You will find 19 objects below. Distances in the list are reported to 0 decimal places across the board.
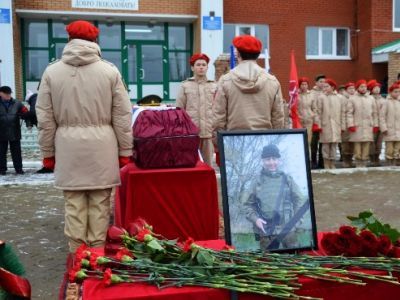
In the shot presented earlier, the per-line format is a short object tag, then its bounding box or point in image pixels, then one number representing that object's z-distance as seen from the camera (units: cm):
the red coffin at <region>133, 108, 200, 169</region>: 493
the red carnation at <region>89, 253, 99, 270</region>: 268
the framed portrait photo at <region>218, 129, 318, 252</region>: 304
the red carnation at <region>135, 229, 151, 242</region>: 284
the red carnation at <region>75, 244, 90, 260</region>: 273
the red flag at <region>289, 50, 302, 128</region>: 1129
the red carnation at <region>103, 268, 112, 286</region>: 253
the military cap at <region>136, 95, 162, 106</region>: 722
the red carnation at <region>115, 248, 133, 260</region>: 273
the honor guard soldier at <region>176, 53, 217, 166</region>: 729
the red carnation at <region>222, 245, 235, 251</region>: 288
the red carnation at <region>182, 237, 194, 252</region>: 274
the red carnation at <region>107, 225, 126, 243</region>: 293
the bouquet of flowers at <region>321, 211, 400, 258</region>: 287
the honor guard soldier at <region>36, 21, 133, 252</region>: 454
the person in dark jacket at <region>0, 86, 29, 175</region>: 1104
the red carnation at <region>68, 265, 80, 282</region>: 261
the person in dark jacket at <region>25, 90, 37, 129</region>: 1144
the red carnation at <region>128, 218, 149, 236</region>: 298
